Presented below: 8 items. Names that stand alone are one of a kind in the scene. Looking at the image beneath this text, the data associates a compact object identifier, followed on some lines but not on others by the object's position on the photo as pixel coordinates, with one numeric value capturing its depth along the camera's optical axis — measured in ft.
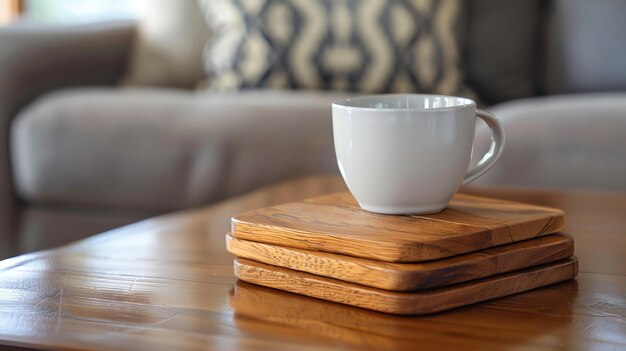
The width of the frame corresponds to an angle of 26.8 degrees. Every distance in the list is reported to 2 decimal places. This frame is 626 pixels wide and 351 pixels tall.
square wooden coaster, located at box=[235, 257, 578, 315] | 2.29
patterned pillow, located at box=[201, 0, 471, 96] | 6.24
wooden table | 2.15
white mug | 2.48
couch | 4.78
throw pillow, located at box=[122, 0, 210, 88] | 7.48
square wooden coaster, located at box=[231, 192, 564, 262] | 2.36
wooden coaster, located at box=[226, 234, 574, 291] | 2.30
